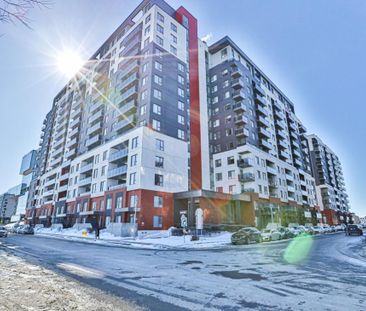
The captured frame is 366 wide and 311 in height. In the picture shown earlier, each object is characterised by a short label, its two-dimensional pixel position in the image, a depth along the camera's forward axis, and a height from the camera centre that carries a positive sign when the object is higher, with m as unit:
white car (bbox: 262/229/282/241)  30.98 -1.61
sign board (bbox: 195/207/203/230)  31.03 +0.49
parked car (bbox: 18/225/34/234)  42.75 -0.93
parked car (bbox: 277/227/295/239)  33.49 -1.38
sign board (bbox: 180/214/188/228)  26.83 +0.22
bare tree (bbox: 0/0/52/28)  3.90 +3.34
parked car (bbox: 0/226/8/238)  31.66 -1.11
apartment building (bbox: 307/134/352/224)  92.56 +16.85
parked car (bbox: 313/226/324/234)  51.88 -1.56
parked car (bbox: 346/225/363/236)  41.94 -1.28
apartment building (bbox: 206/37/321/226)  53.41 +20.24
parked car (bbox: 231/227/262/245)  25.56 -1.42
